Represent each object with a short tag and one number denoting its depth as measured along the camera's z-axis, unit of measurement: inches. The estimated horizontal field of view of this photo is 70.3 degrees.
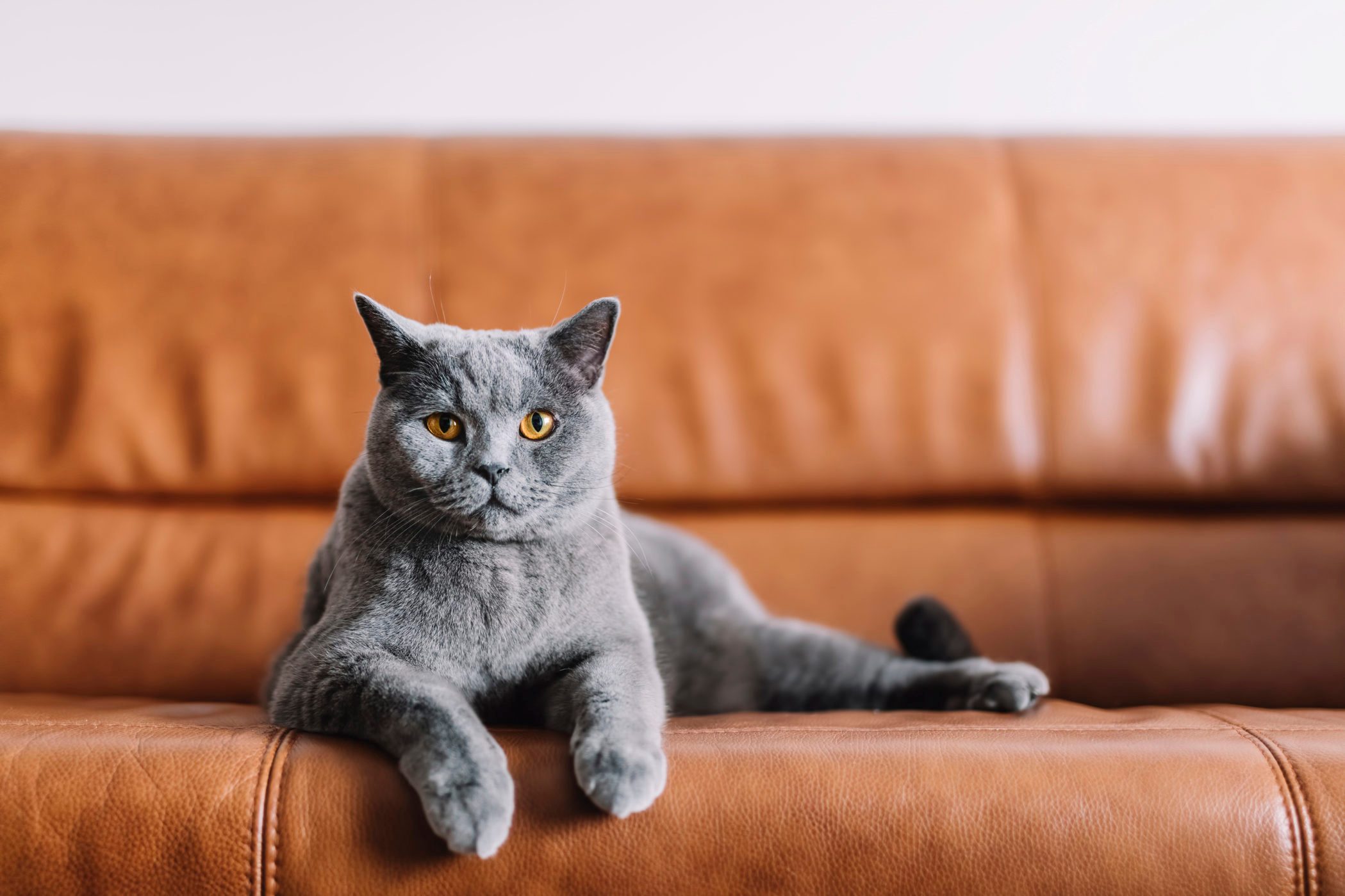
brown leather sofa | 53.8
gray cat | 31.6
